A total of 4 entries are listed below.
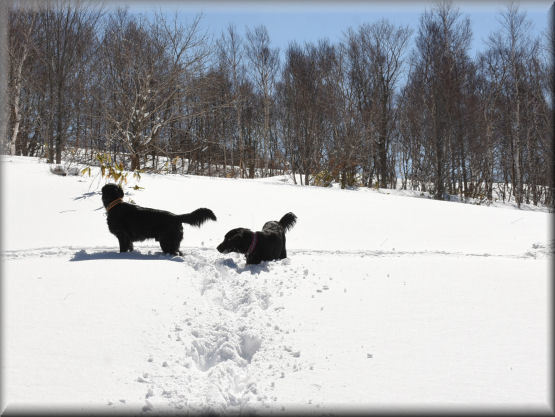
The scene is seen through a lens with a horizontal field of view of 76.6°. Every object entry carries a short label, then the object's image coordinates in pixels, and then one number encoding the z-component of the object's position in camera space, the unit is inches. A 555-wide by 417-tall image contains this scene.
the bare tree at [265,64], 868.6
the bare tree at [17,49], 582.2
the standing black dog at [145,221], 203.8
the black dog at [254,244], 204.4
